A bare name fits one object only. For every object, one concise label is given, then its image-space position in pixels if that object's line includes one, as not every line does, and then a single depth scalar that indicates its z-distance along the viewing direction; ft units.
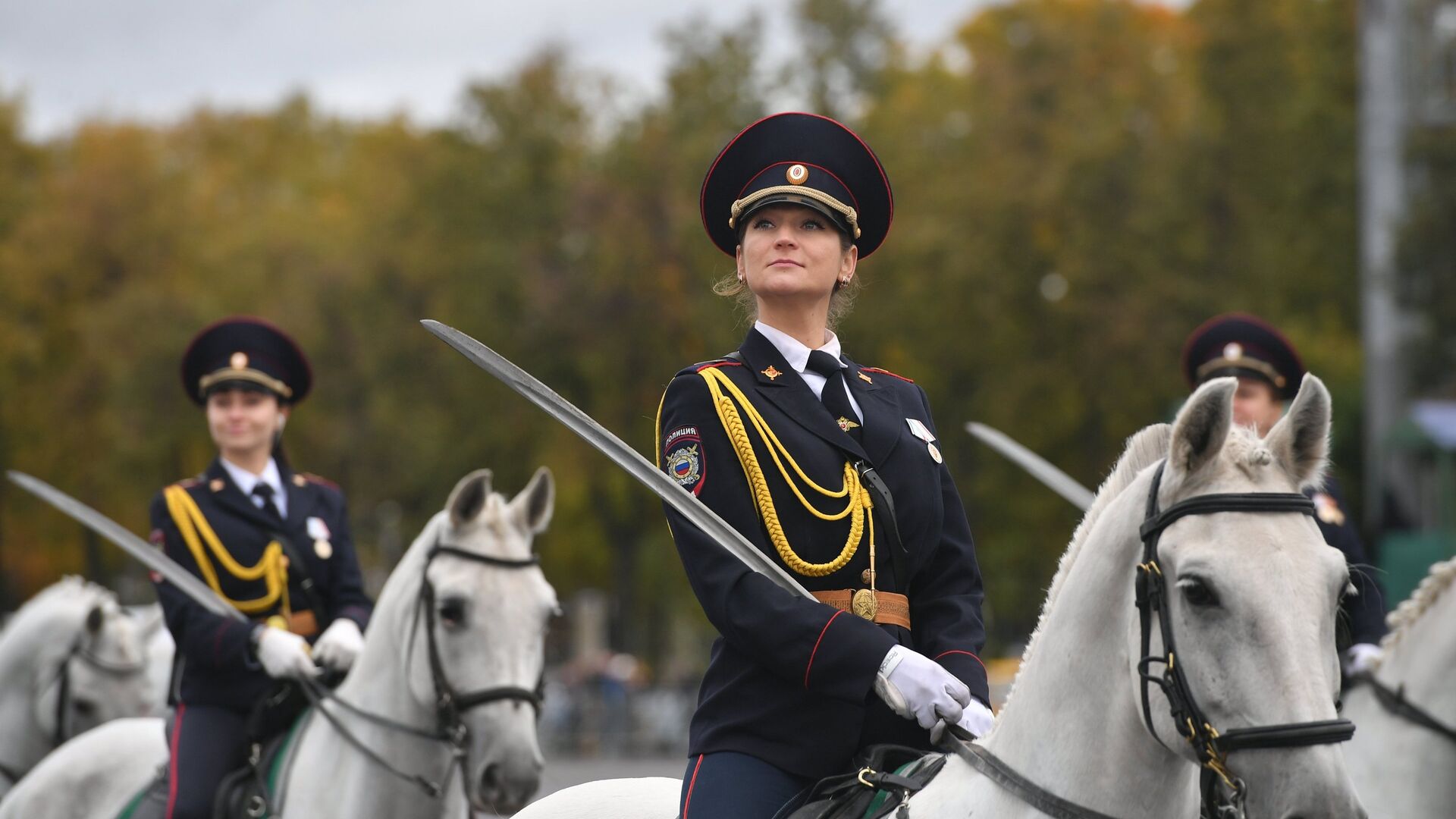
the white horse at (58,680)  71.05
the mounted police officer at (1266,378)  53.01
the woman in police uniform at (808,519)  28.60
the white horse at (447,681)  49.55
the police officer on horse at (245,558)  53.26
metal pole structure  182.91
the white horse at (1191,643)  23.45
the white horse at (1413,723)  47.21
